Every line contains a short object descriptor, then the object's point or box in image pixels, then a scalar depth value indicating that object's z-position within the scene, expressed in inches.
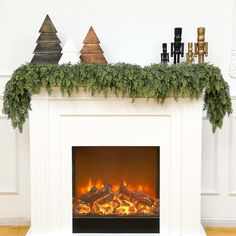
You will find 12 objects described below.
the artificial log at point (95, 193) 125.2
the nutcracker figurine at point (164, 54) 125.1
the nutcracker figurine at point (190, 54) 123.8
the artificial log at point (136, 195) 125.4
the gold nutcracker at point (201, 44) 121.1
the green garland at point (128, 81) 112.0
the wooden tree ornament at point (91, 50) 125.3
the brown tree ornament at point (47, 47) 125.2
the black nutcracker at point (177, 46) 121.9
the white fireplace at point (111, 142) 118.0
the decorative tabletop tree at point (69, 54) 122.6
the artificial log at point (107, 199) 125.4
